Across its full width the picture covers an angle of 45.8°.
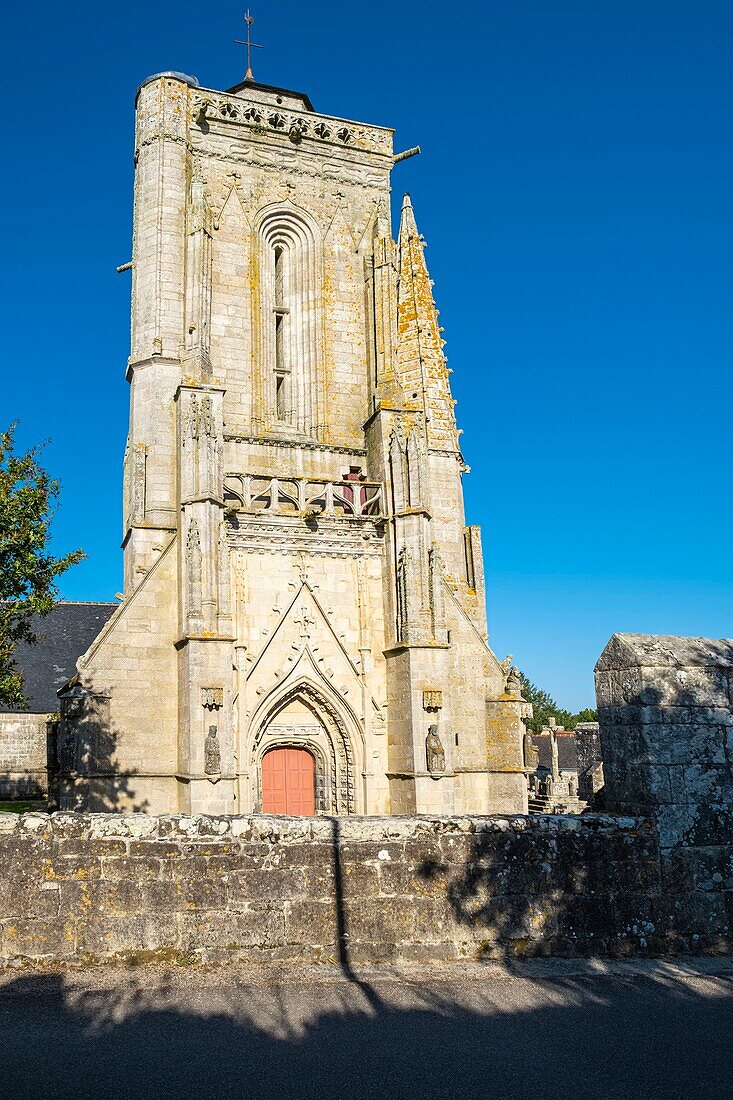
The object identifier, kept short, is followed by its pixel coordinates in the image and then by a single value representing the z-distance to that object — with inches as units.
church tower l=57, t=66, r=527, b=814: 645.9
